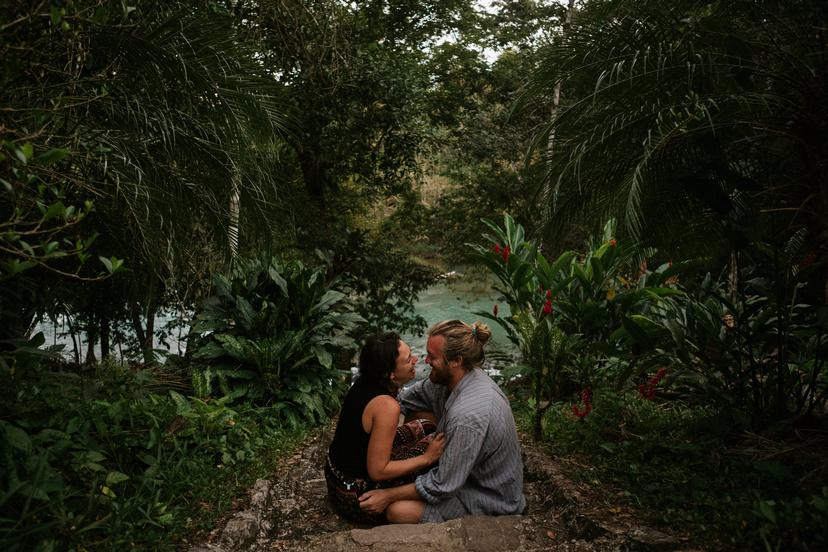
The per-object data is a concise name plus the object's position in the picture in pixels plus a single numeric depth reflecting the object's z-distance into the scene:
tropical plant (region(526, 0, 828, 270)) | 3.24
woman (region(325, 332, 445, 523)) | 3.16
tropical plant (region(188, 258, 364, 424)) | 4.88
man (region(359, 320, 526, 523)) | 3.02
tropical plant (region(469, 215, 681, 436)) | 4.73
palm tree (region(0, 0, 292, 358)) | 3.03
